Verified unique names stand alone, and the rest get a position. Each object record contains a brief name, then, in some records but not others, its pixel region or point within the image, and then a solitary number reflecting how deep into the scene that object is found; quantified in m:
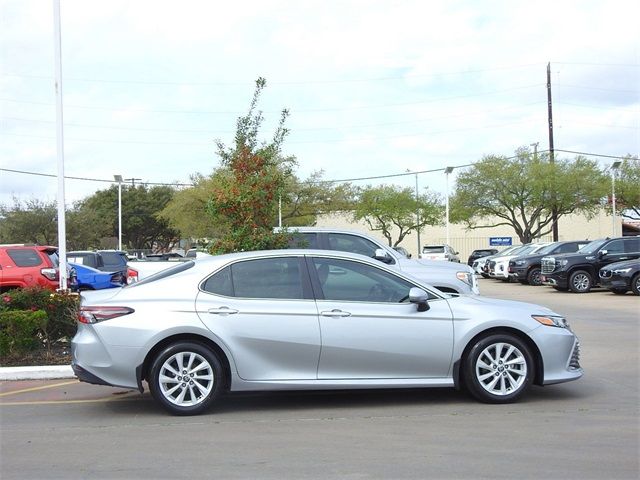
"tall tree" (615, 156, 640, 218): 47.16
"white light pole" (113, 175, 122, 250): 43.95
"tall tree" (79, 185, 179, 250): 63.50
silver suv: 11.05
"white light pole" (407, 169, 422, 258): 55.10
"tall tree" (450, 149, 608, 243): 43.72
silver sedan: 6.82
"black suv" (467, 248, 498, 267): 43.08
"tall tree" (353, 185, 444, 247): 53.94
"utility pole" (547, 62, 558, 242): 43.12
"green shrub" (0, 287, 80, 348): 10.21
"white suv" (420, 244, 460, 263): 36.95
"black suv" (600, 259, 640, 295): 20.47
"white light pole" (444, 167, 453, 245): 43.47
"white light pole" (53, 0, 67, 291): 11.61
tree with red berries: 10.79
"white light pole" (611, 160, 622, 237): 41.78
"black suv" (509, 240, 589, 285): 26.44
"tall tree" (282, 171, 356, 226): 43.59
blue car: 19.59
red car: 15.55
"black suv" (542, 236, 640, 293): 22.75
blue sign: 55.12
